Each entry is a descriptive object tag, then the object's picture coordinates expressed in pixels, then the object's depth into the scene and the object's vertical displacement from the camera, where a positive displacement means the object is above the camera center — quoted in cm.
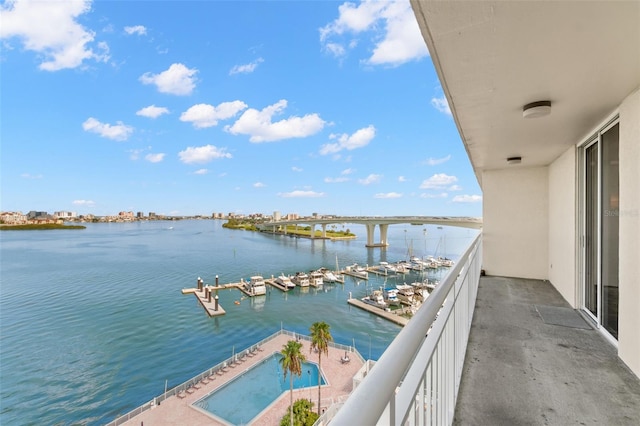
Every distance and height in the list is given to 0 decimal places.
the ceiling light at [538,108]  252 +93
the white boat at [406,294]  2118 -590
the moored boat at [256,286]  2448 -604
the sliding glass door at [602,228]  286 -14
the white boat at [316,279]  2654 -580
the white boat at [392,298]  2125 -612
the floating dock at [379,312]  1836 -649
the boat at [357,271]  2884 -569
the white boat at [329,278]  2750 -583
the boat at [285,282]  2605 -595
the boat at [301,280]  2655 -586
